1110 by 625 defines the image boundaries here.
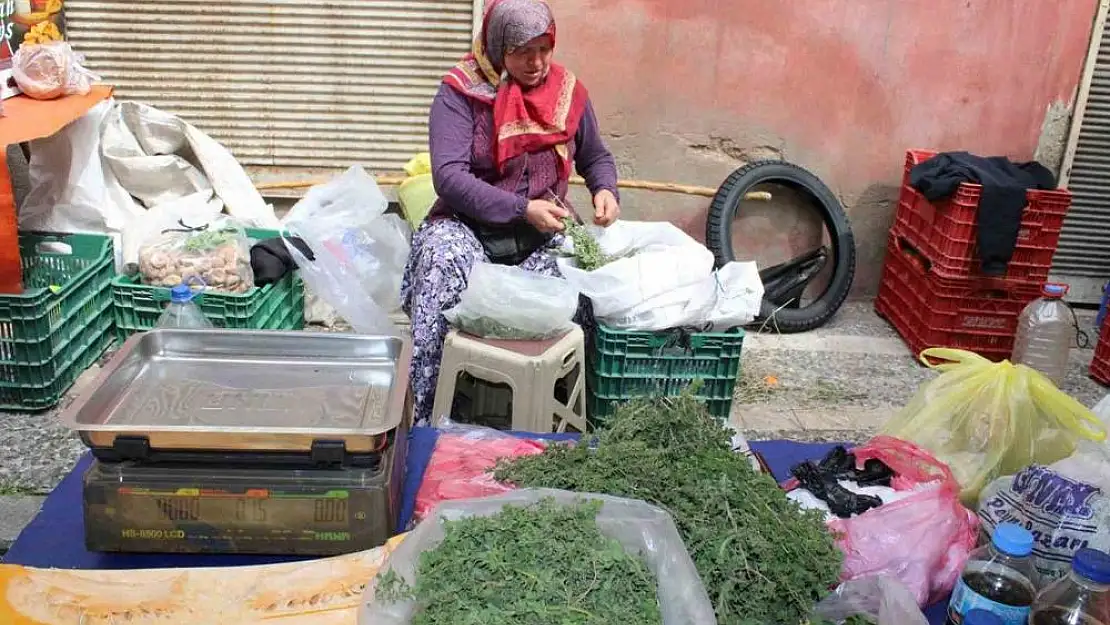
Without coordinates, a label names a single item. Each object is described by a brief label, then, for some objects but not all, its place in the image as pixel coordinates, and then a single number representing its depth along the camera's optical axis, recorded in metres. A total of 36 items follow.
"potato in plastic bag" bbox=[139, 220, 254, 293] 3.37
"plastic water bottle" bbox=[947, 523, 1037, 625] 1.42
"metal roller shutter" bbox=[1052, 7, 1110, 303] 4.68
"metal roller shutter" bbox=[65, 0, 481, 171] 4.29
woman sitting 2.91
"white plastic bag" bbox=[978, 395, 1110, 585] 1.65
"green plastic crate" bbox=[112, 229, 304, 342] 3.32
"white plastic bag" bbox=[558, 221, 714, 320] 2.97
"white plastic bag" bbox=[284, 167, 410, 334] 3.60
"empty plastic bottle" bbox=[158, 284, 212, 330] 3.01
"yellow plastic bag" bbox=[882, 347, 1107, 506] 2.08
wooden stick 4.48
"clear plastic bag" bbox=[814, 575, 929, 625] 1.47
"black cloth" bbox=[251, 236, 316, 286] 3.54
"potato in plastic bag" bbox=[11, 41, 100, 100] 3.48
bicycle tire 4.48
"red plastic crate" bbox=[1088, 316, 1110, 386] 4.12
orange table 2.79
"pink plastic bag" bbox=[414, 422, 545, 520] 1.76
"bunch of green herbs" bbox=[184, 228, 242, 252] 3.44
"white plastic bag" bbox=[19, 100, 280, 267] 3.63
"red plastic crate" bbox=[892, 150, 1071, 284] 3.92
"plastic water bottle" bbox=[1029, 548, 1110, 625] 1.32
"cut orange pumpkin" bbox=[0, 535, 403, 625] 1.43
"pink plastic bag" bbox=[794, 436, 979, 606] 1.65
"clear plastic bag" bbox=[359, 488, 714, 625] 1.33
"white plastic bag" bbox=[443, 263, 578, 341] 2.71
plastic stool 2.62
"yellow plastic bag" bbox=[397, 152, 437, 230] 4.06
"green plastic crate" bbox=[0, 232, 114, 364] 3.04
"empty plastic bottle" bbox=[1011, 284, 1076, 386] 4.02
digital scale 1.45
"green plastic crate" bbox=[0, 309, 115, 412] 3.15
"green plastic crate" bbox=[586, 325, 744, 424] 3.02
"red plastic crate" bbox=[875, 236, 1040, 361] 4.09
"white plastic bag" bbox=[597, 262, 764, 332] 2.99
